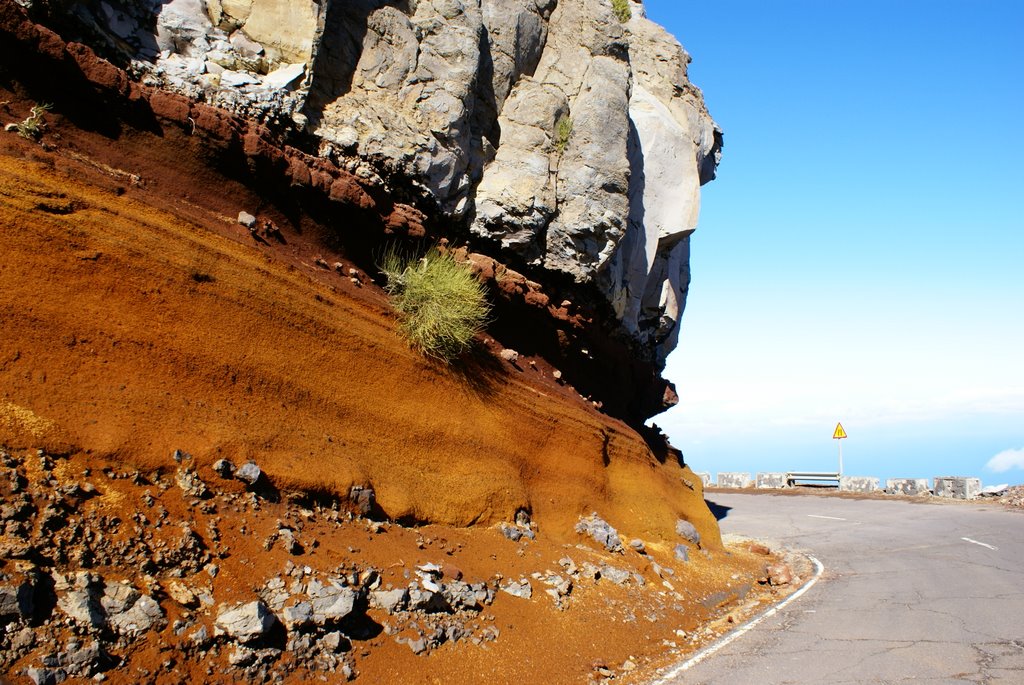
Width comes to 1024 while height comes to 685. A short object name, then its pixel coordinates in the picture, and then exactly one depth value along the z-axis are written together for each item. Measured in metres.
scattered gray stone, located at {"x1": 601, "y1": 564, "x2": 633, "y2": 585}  8.96
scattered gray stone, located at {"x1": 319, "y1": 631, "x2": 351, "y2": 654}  5.32
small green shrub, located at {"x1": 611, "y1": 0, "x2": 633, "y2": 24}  16.64
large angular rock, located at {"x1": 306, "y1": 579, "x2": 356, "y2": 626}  5.45
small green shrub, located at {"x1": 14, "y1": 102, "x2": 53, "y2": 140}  6.23
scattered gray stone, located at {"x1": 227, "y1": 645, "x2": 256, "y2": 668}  4.75
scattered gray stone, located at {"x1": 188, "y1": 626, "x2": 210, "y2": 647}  4.71
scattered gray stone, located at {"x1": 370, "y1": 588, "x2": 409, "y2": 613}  6.05
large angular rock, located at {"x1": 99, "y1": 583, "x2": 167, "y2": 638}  4.52
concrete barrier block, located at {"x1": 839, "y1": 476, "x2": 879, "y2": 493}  29.94
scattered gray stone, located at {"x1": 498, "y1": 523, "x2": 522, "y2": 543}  8.51
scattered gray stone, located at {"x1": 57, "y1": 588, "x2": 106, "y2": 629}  4.34
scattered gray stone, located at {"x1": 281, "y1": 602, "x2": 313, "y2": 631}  5.24
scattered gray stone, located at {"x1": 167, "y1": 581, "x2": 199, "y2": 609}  4.91
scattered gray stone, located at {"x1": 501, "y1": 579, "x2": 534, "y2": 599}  7.41
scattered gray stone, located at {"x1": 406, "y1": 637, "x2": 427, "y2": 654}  5.83
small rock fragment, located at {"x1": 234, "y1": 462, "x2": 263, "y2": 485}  6.16
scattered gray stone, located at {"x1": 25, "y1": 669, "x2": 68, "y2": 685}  3.98
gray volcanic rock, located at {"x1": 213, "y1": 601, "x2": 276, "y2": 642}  4.84
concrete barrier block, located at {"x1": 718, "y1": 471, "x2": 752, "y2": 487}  34.16
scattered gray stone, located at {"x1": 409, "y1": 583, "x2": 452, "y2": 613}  6.24
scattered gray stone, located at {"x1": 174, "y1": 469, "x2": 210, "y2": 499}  5.76
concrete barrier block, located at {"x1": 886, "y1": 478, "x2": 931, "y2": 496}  28.73
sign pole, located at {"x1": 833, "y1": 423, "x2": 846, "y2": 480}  31.42
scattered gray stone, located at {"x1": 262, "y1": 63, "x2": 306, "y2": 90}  8.45
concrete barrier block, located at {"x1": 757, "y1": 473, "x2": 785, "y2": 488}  33.03
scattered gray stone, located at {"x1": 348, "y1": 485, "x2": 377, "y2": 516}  7.00
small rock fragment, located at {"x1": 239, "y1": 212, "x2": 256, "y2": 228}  7.62
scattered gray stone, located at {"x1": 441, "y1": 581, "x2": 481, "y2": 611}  6.64
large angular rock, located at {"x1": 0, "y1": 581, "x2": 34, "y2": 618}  4.10
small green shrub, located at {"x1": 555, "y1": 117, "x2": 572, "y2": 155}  12.19
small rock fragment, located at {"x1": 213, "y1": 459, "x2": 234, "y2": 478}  6.05
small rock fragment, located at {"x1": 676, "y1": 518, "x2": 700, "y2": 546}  12.43
